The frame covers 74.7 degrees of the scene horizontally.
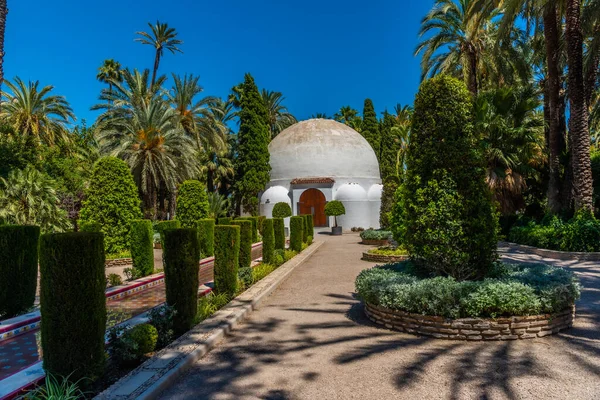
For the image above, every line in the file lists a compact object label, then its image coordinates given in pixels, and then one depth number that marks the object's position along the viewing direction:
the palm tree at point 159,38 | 36.81
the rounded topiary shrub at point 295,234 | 17.06
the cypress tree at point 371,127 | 40.84
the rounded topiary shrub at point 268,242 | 12.75
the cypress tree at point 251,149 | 32.88
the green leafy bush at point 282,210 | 30.39
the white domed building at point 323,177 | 32.59
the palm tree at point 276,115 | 46.03
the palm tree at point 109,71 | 40.19
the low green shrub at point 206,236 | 14.84
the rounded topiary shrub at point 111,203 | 13.76
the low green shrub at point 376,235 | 19.48
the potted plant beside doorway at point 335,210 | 29.30
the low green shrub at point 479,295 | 5.46
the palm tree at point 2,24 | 11.19
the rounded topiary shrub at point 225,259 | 8.19
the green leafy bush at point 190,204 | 17.88
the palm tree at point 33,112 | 24.17
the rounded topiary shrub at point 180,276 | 5.93
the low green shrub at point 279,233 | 14.44
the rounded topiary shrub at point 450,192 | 6.48
